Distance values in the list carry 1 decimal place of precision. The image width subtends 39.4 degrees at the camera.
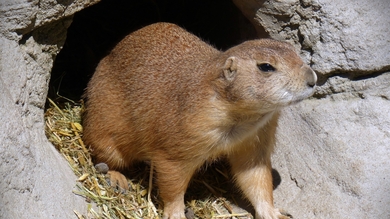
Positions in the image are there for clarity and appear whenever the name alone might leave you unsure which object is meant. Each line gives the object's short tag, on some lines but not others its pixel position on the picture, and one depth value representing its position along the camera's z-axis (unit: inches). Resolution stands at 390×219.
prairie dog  164.4
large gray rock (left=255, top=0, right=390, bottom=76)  194.9
